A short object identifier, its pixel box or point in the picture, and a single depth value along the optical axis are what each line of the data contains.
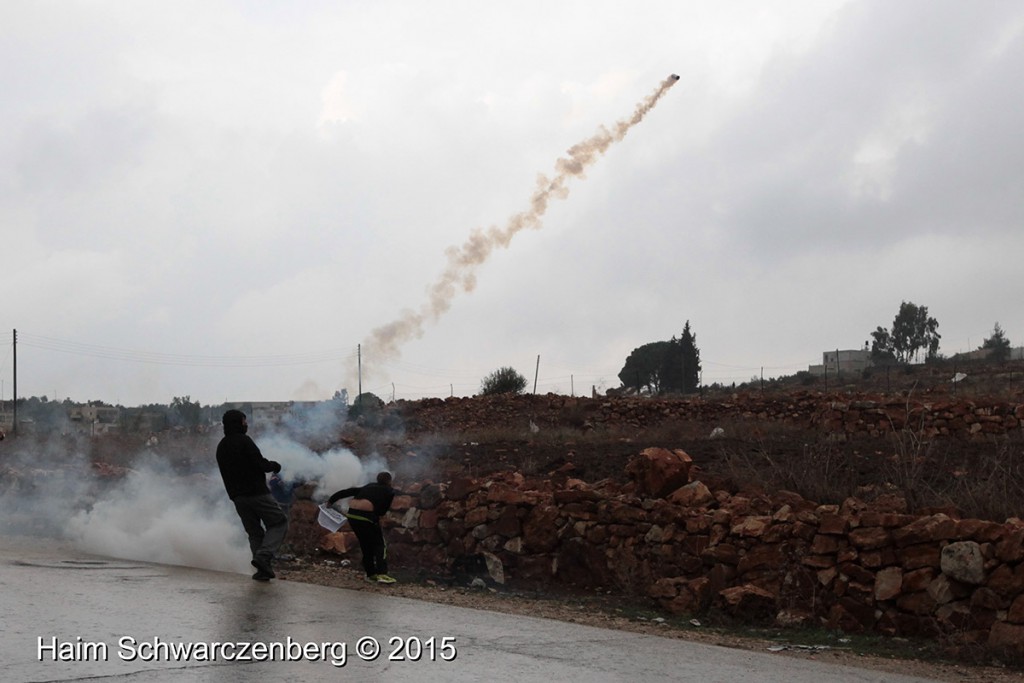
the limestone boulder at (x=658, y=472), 13.19
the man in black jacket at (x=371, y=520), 12.60
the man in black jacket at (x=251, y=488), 12.02
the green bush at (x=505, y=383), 48.00
